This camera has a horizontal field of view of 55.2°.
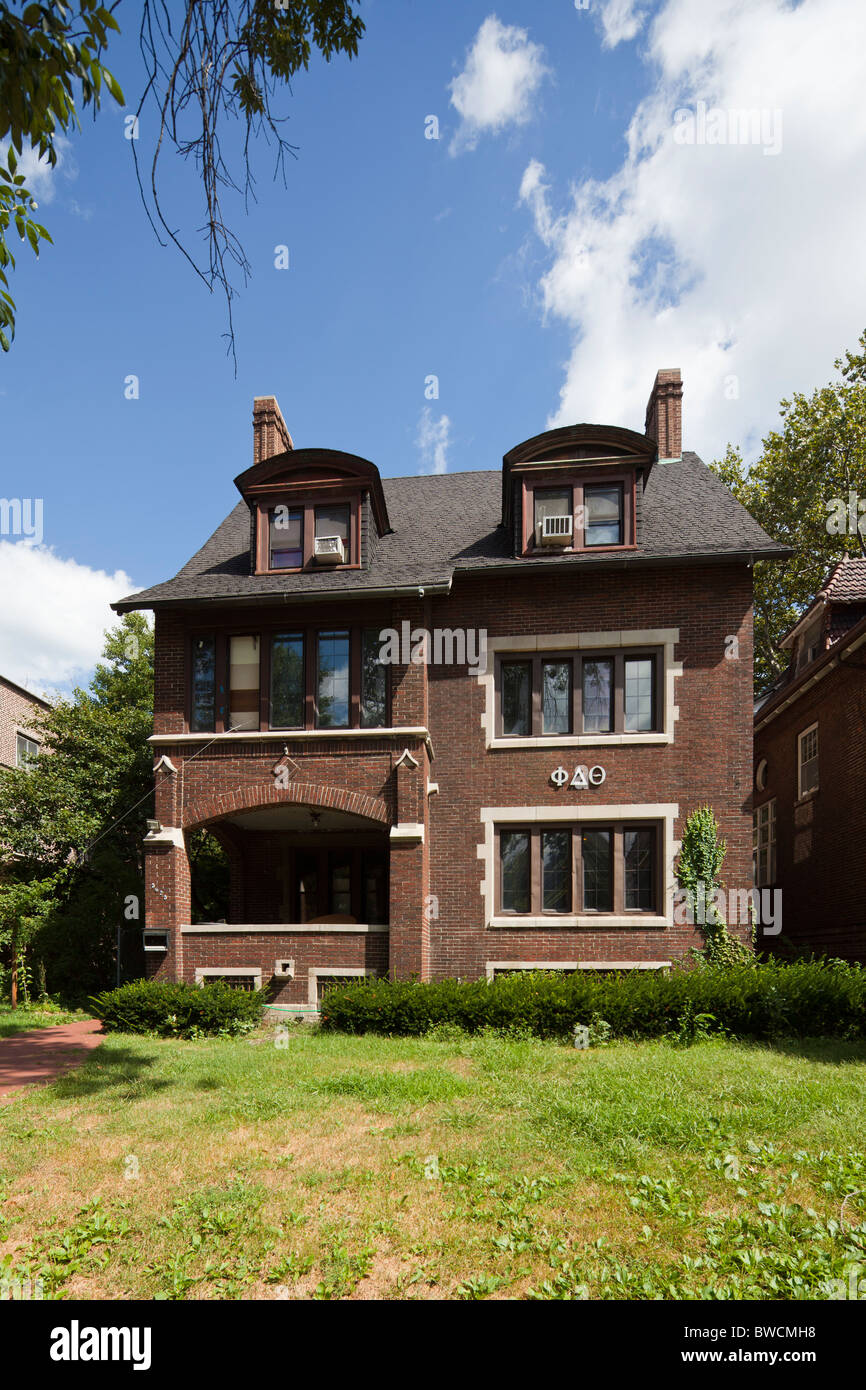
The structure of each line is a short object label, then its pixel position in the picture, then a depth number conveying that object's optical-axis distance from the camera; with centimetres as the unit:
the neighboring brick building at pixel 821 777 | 1627
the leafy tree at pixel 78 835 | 1833
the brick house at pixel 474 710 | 1512
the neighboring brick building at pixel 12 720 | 2783
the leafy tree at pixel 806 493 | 2670
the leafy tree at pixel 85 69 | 395
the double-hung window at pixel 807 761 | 1886
